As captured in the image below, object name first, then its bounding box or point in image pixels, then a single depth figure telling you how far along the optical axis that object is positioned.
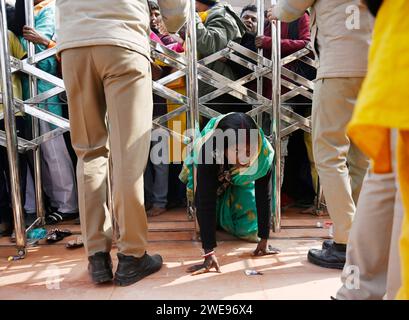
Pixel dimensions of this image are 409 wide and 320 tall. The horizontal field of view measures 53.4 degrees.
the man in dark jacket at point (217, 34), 2.87
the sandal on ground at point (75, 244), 2.44
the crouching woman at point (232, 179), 2.06
